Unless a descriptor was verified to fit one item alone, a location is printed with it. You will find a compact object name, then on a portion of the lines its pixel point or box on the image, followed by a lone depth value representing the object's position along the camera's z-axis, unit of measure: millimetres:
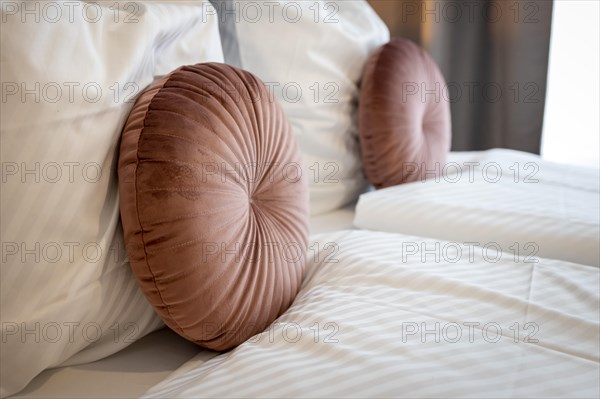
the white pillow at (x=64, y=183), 610
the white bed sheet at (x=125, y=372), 682
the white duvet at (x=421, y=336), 558
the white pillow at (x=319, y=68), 1150
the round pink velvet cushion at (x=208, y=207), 650
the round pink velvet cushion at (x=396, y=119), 1301
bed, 597
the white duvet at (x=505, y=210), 1008
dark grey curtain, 1997
